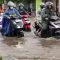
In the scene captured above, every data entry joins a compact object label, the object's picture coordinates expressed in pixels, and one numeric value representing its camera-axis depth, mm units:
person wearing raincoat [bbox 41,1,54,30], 16219
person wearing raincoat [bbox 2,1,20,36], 17016
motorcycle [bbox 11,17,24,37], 16219
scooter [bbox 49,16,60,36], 15500
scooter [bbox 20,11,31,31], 19891
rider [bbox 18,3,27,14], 23289
